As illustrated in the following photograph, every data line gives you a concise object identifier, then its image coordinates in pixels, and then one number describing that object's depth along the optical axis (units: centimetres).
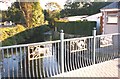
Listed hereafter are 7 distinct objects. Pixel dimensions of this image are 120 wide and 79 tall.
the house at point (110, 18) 1466
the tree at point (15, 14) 2345
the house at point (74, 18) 2843
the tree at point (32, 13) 2295
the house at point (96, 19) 2038
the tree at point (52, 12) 2753
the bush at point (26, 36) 1930
